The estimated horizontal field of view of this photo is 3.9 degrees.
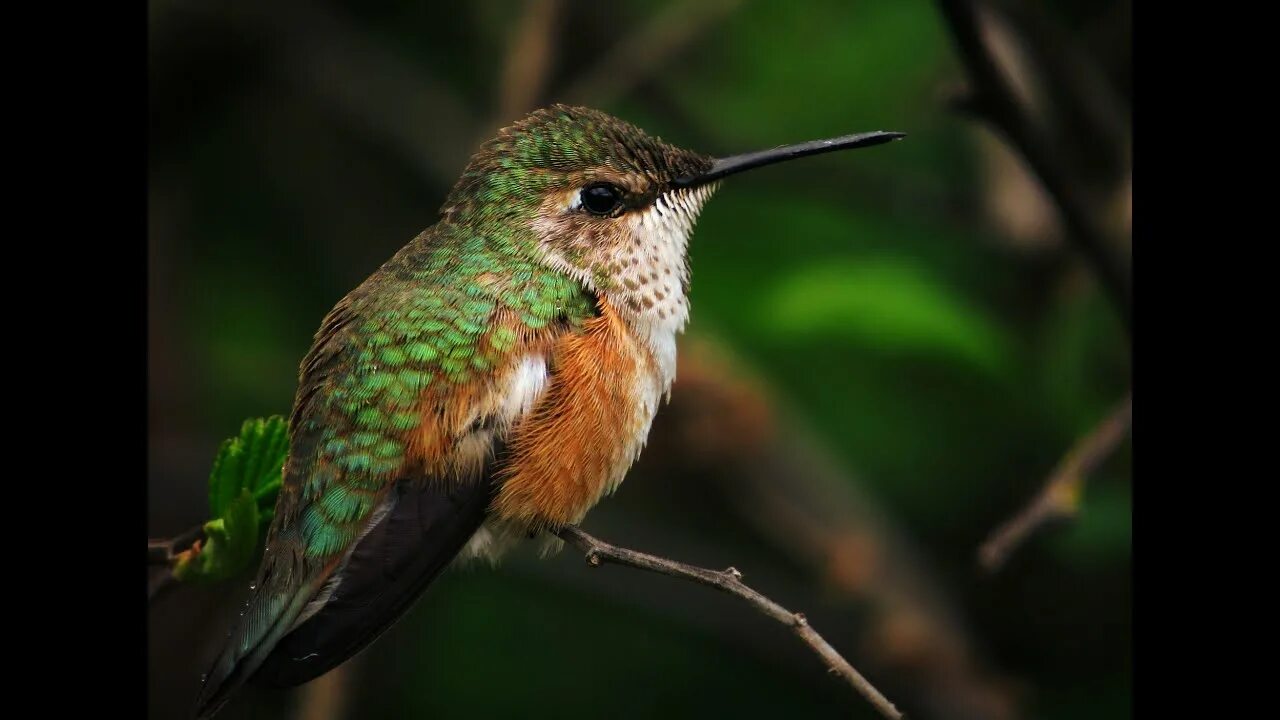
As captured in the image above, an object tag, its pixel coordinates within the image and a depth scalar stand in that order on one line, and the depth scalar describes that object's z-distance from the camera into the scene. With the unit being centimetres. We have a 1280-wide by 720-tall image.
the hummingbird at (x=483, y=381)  145
